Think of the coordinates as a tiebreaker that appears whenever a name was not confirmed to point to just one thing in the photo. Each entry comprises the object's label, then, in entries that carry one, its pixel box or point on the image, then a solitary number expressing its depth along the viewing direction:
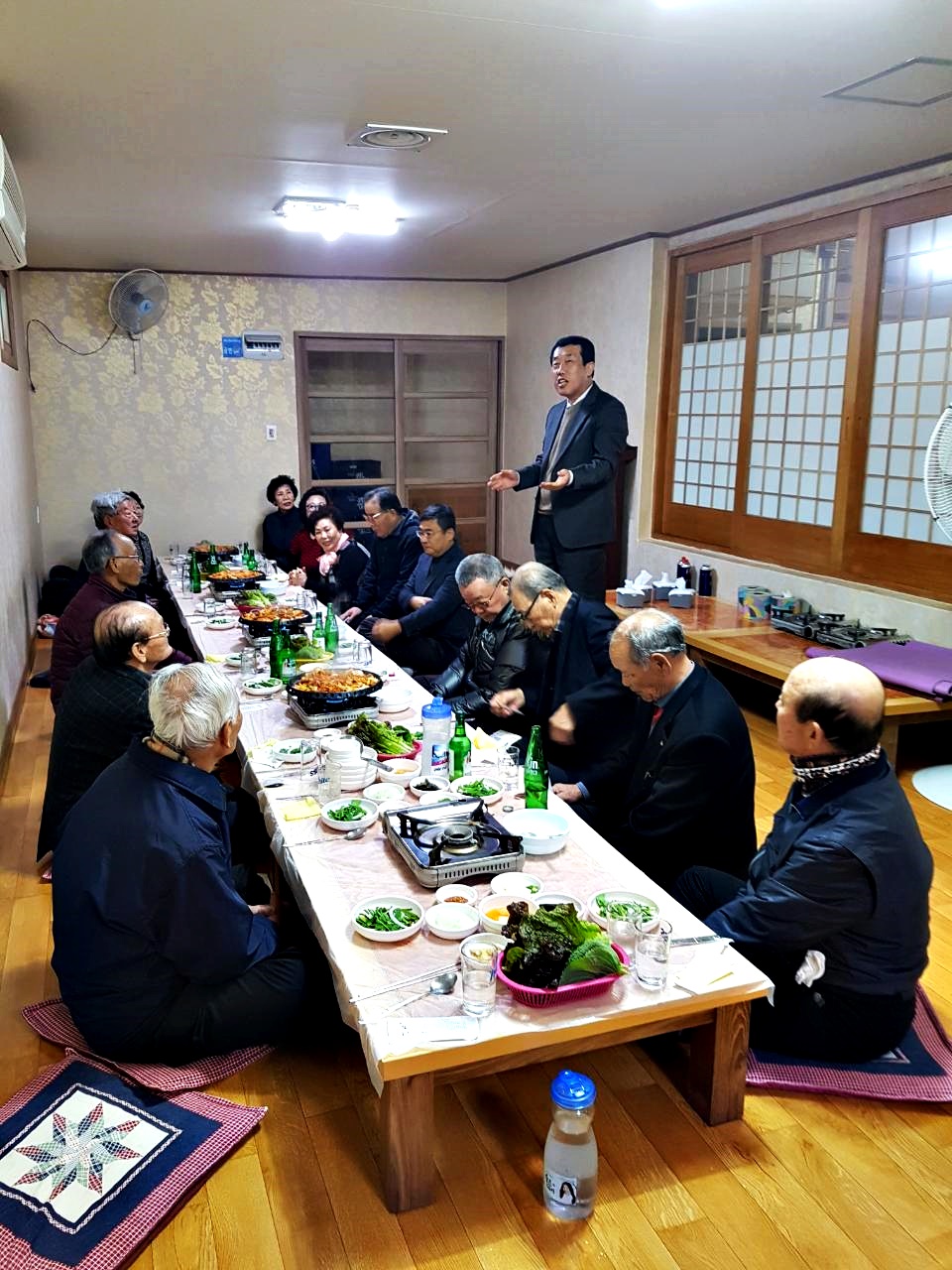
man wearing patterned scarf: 1.94
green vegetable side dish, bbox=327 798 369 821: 2.37
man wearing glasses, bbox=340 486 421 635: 5.36
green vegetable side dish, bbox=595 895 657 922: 1.92
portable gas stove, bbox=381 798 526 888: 2.06
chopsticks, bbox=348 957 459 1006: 1.72
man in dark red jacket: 3.72
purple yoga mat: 4.06
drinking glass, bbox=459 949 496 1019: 1.69
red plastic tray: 1.71
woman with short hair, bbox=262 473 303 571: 7.71
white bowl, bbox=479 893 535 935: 1.91
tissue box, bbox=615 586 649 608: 5.99
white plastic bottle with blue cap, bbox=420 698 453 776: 2.66
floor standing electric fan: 3.51
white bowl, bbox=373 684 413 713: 3.18
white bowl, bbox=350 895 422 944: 1.87
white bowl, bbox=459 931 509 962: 1.82
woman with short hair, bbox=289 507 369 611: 5.87
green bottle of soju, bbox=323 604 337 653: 4.01
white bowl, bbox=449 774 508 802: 2.46
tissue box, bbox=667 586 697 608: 5.85
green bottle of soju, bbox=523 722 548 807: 2.45
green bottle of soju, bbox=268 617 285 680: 3.59
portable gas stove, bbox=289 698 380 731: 3.02
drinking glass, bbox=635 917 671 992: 1.77
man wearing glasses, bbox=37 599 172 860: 2.84
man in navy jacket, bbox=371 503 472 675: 4.62
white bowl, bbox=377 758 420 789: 2.59
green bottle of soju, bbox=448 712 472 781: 2.60
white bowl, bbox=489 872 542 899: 2.05
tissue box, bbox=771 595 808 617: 5.32
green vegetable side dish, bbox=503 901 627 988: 1.73
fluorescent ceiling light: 5.12
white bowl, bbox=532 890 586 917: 1.96
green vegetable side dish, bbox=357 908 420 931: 1.89
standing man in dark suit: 4.55
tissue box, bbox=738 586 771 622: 5.51
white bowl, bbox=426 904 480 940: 1.89
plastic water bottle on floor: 1.76
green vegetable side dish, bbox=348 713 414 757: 2.79
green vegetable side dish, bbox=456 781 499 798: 2.46
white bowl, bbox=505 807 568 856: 2.21
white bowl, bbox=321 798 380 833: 2.32
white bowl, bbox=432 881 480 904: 2.02
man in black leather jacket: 3.47
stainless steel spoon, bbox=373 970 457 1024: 1.73
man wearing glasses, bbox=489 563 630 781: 3.15
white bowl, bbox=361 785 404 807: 2.46
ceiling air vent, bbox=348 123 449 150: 3.78
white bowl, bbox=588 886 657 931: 1.96
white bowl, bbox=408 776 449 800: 2.48
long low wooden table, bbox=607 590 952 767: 4.04
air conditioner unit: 3.35
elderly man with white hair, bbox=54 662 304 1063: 1.94
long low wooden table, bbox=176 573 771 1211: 1.67
